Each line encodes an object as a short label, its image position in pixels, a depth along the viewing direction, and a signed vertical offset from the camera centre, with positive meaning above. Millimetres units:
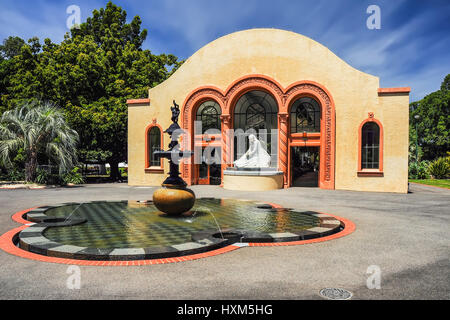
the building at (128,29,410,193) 18906 +3270
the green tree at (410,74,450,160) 47594 +5433
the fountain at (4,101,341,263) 5855 -1752
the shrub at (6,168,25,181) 24391 -1375
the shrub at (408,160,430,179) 32375 -1106
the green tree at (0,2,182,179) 25188 +6266
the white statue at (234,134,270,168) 19531 +146
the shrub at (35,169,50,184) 21469 -1300
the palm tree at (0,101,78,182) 20953 +1532
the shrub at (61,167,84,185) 23344 -1452
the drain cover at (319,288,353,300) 3981 -1764
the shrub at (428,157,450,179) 31953 -878
